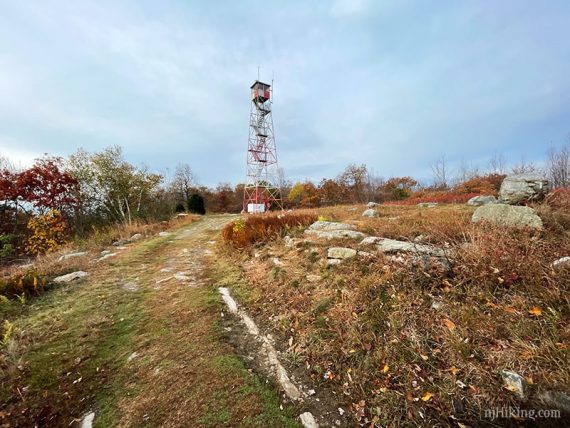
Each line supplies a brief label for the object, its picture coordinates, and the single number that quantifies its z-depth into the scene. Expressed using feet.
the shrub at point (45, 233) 34.19
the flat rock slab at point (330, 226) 19.21
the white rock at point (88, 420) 6.99
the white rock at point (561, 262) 8.83
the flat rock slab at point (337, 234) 16.59
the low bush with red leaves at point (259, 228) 21.99
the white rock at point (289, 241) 18.56
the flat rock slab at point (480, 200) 32.33
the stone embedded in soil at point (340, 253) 13.64
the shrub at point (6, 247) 32.46
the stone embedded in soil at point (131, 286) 16.12
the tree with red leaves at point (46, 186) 40.50
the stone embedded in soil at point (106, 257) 22.42
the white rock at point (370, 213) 26.80
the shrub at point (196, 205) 83.92
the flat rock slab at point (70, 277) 17.11
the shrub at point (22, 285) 14.33
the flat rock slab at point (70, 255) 22.34
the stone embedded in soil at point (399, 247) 11.51
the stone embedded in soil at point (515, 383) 6.06
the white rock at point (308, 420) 6.72
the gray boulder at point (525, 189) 21.80
